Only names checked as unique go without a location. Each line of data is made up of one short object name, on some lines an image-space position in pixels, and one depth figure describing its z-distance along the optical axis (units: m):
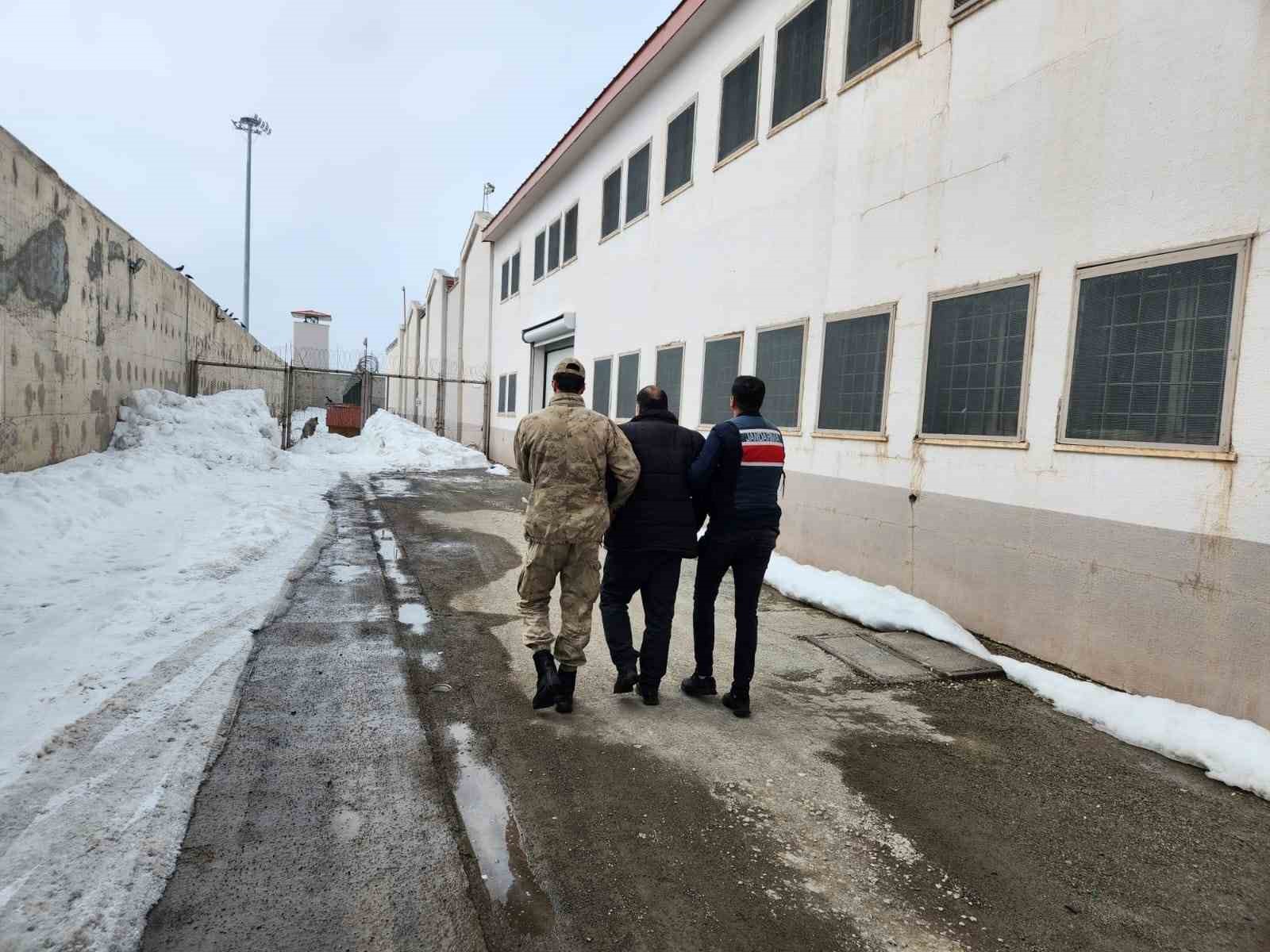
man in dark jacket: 4.27
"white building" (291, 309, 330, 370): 56.09
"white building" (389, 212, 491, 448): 24.50
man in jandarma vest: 4.25
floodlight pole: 36.93
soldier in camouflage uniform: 4.15
